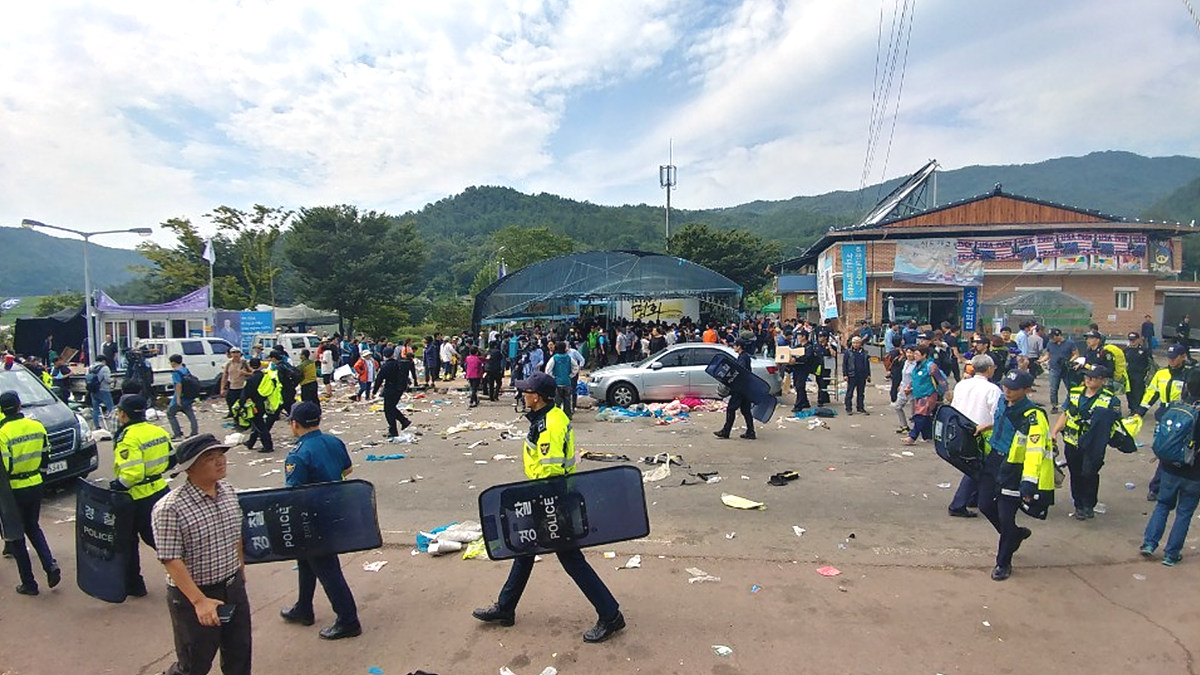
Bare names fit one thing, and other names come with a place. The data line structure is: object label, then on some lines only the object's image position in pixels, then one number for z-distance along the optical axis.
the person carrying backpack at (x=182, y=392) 10.59
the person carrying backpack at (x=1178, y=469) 4.65
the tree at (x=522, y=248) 64.44
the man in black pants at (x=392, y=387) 10.55
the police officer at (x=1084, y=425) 5.83
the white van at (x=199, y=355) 17.27
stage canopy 22.02
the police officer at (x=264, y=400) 9.87
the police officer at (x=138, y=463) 4.38
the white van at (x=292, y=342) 23.55
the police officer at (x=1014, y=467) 4.56
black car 7.23
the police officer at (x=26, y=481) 4.70
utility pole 52.82
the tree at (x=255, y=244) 38.06
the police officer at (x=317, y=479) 3.98
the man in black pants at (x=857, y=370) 11.91
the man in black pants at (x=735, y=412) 9.76
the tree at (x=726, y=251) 47.62
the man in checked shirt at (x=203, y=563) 2.77
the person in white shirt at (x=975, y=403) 5.96
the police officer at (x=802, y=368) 12.08
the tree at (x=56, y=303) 41.31
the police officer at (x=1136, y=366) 10.40
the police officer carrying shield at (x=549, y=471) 3.87
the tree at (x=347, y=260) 37.53
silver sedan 13.16
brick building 24.83
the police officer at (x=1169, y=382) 6.47
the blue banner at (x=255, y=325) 26.77
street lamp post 20.41
